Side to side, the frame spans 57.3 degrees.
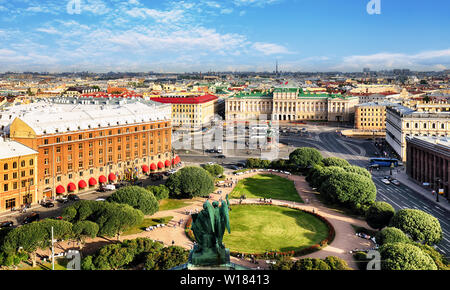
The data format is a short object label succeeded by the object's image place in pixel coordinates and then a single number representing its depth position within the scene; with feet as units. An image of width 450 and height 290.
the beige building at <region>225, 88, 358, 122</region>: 628.28
